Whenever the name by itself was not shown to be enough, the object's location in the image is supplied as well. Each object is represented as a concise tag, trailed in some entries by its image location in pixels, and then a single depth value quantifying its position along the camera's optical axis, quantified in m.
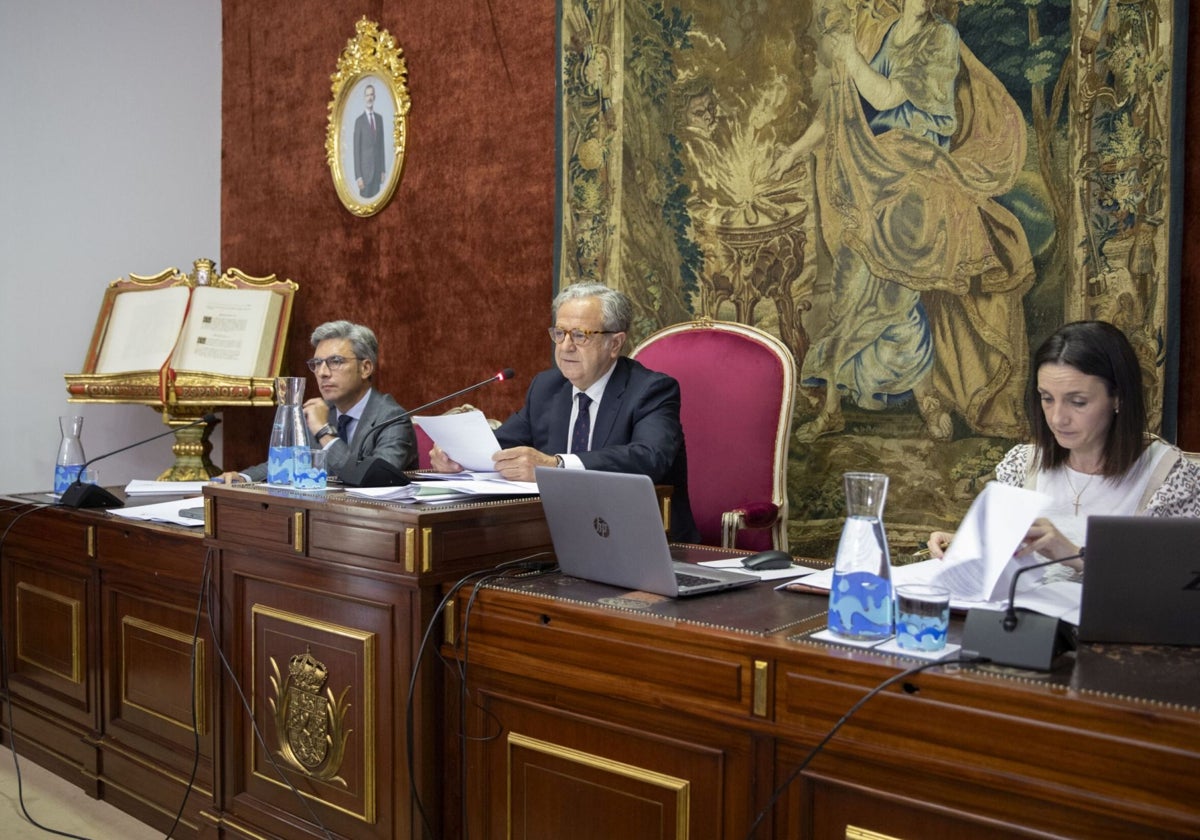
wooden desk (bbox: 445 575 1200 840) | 1.16
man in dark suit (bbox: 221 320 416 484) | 3.12
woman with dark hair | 2.09
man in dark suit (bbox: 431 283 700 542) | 2.69
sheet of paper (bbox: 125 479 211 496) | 3.28
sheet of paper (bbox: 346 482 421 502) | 2.06
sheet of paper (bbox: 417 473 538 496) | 2.09
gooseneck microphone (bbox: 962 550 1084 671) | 1.27
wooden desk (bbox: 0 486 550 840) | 1.91
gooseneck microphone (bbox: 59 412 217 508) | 2.89
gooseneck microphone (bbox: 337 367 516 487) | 2.23
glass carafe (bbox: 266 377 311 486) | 2.29
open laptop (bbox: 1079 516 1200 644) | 1.36
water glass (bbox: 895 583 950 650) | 1.35
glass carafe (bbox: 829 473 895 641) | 1.42
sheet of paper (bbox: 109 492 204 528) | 2.68
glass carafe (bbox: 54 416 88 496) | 3.11
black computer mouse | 1.99
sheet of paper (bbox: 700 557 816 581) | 1.94
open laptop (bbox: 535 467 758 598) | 1.67
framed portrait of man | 4.59
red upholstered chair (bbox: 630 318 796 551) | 3.01
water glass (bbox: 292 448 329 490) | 2.24
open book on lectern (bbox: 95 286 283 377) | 4.50
